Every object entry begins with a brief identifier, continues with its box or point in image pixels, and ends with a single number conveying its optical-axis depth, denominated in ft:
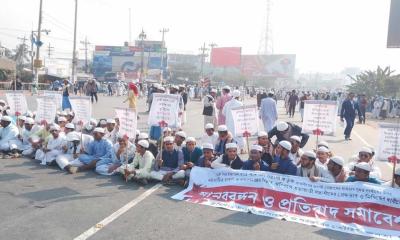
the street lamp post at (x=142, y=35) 212.84
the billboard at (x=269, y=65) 262.47
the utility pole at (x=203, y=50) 253.98
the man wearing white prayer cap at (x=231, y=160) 24.09
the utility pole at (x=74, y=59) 112.57
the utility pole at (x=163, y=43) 229.66
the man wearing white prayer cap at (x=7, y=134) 31.37
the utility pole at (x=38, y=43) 103.71
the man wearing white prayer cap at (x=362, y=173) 20.57
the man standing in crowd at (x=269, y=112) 39.50
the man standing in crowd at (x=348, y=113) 48.52
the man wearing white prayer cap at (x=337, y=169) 21.67
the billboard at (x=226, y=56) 236.02
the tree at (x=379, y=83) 145.92
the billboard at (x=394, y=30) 75.21
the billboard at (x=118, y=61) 258.37
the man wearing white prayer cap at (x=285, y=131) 27.63
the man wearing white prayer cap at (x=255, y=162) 22.95
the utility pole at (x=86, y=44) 287.28
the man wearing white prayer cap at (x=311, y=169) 22.00
